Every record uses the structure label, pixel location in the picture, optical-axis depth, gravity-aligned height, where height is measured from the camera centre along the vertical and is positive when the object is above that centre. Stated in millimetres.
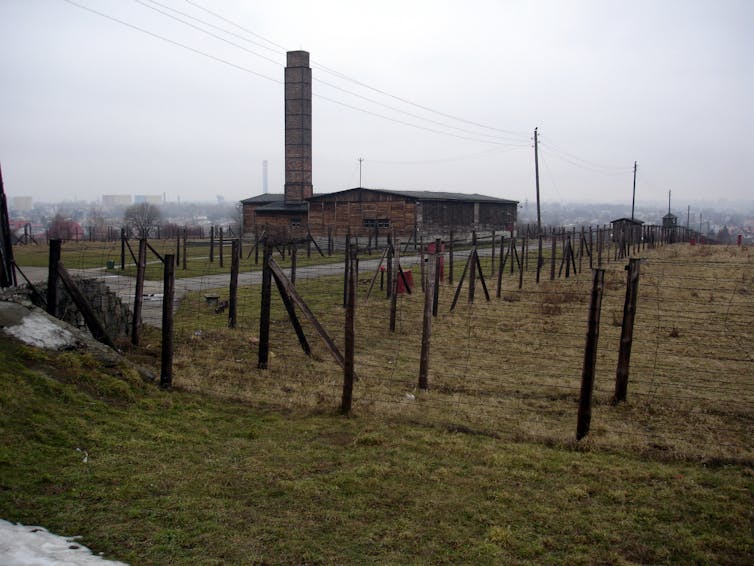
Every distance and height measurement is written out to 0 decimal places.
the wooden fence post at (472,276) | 16828 -819
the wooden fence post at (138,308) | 10867 -1292
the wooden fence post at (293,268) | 18641 -845
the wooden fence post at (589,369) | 6855 -1327
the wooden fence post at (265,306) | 9603 -1064
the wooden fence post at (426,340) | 9039 -1411
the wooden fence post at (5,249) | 10734 -315
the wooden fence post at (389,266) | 15828 -642
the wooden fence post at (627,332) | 8086 -1064
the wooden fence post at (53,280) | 8961 -711
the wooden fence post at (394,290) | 13586 -1027
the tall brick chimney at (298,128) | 45406 +8534
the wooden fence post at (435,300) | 15930 -1446
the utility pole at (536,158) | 47256 +7081
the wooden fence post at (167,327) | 8320 -1248
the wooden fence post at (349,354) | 7719 -1418
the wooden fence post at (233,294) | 13250 -1198
